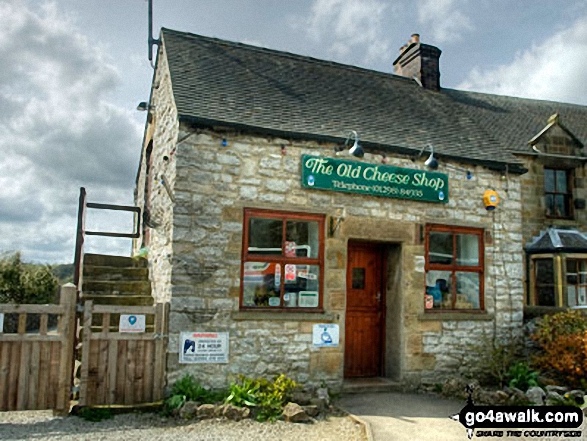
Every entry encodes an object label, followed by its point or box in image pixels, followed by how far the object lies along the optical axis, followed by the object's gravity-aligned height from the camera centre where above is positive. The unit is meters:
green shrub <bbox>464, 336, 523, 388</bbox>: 8.29 -1.14
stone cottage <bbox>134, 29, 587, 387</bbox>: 7.18 +1.06
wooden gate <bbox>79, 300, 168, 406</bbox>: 6.44 -1.02
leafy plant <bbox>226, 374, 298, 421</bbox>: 6.45 -1.42
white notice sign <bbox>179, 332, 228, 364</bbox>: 6.86 -0.85
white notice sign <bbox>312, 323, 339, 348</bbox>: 7.59 -0.69
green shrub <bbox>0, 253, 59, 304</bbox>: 13.52 -0.04
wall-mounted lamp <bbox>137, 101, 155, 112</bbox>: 9.67 +3.50
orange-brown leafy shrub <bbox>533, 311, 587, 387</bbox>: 7.85 -0.82
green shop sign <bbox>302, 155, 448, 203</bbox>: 7.87 +1.85
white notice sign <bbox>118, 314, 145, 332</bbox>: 6.67 -0.52
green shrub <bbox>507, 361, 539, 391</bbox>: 7.88 -1.31
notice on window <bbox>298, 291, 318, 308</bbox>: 7.73 -0.15
